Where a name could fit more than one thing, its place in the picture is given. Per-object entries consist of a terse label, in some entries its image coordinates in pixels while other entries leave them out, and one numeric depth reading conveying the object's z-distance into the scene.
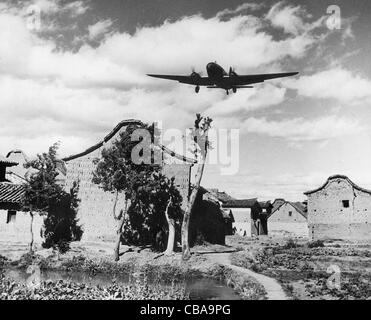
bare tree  22.50
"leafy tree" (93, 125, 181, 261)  23.27
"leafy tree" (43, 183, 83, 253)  26.94
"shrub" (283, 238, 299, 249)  31.37
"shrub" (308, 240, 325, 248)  31.70
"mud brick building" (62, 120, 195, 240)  27.34
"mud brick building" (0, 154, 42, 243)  26.86
